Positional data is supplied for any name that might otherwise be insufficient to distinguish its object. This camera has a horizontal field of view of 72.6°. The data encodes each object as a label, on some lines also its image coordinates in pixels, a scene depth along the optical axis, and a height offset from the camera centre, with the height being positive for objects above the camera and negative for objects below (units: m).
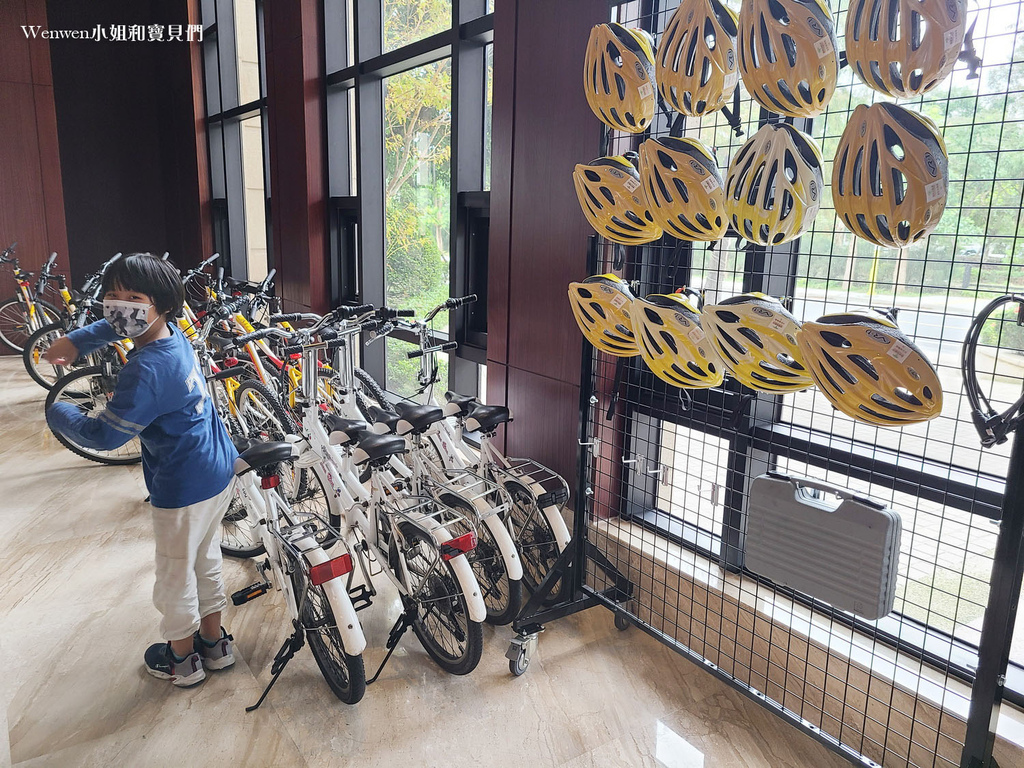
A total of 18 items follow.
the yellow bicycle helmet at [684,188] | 1.74 +0.11
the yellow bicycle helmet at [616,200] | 1.94 +0.09
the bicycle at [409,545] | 2.13 -0.99
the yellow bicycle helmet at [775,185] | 1.54 +0.11
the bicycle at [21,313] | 6.05 -0.88
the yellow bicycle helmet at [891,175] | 1.32 +0.12
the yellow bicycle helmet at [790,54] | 1.45 +0.38
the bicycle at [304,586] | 2.00 -1.07
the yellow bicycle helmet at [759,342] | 1.59 -0.25
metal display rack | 1.68 -0.79
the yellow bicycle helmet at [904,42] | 1.26 +0.36
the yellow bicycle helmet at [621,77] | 1.89 +0.42
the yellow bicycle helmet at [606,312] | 2.04 -0.24
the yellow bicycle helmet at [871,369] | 1.36 -0.26
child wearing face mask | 1.85 -0.62
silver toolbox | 1.62 -0.74
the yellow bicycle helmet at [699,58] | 1.67 +0.42
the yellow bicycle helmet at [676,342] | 1.79 -0.28
